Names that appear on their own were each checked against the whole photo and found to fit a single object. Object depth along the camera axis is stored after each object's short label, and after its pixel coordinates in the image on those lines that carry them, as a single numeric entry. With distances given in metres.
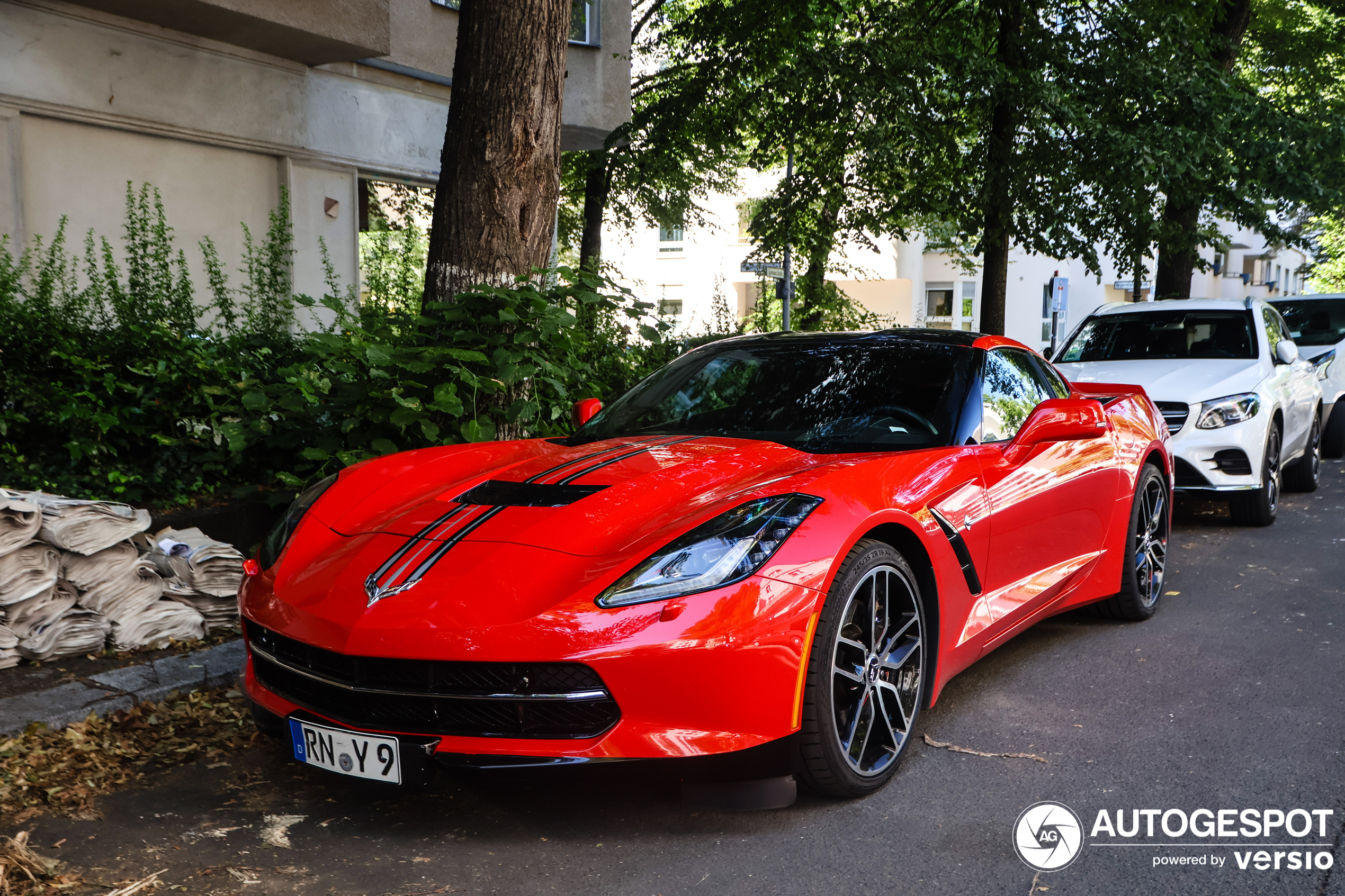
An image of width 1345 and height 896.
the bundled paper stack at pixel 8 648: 4.08
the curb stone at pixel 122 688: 3.71
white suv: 7.28
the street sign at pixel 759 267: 15.09
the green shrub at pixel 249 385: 5.30
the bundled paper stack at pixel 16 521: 4.07
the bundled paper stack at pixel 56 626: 4.15
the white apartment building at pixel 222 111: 9.55
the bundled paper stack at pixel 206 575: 4.72
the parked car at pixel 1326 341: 11.01
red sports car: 2.70
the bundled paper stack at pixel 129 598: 4.36
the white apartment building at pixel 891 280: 38.75
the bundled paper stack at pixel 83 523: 4.23
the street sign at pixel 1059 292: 19.27
